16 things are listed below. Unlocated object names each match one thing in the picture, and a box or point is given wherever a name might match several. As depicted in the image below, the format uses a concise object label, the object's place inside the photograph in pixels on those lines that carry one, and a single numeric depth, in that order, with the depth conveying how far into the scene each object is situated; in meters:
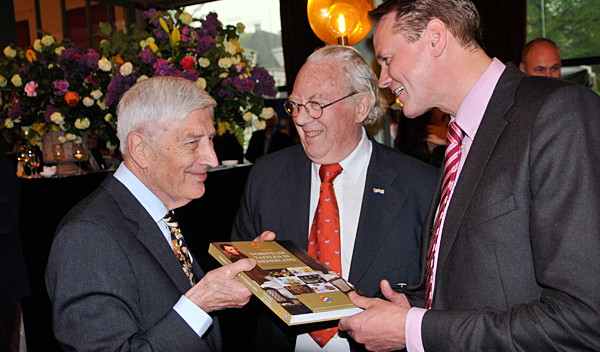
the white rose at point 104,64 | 3.29
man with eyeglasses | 1.89
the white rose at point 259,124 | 3.80
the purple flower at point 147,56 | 3.26
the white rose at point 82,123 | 3.43
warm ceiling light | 3.41
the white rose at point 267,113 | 3.81
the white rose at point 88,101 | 3.36
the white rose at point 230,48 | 3.53
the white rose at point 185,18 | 3.46
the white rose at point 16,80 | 3.47
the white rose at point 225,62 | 3.46
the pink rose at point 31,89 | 3.45
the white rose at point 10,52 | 3.61
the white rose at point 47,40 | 3.53
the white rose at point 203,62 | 3.44
